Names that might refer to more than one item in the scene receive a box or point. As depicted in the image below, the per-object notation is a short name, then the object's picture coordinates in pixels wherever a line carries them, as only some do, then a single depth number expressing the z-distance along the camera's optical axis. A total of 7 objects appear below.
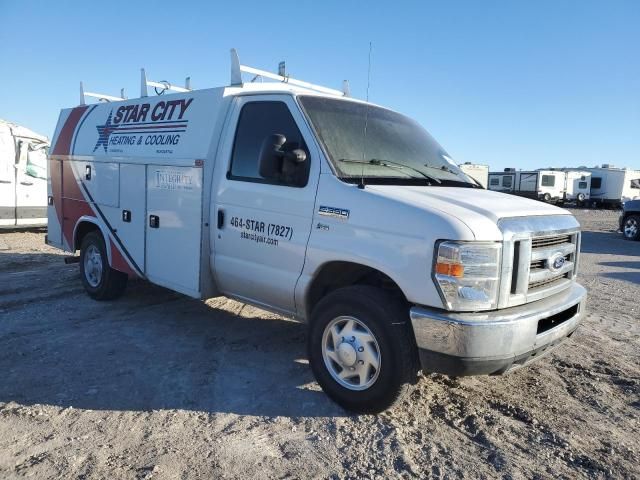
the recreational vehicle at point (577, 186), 40.44
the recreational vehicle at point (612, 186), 40.38
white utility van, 3.26
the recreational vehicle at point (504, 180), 40.19
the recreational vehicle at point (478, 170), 32.71
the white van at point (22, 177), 11.94
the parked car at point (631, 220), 17.09
